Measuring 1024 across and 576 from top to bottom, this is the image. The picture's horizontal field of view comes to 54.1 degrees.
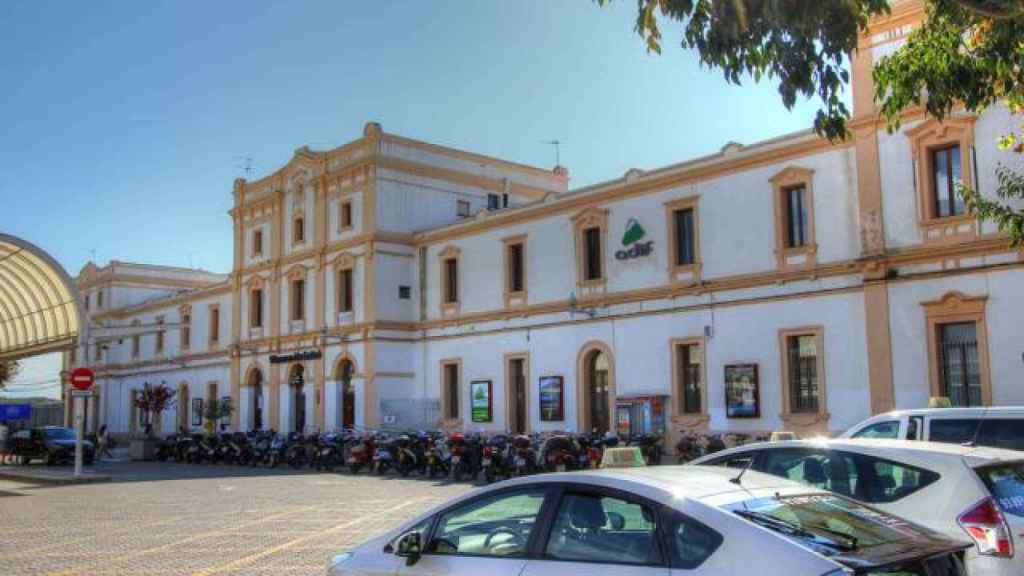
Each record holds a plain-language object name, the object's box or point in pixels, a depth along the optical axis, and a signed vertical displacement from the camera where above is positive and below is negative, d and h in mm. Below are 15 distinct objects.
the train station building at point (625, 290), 22219 +3054
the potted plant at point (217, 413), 43531 -444
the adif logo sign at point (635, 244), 28786 +4333
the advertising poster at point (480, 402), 33688 -149
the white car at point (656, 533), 4672 -717
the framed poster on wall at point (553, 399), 31000 -94
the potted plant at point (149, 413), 37906 -484
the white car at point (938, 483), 6668 -681
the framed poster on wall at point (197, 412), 48719 -442
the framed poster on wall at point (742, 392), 25531 +16
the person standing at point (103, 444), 38781 -1522
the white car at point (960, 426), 9789 -378
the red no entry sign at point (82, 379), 25359 +659
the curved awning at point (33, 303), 30016 +3608
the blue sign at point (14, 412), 50219 -287
